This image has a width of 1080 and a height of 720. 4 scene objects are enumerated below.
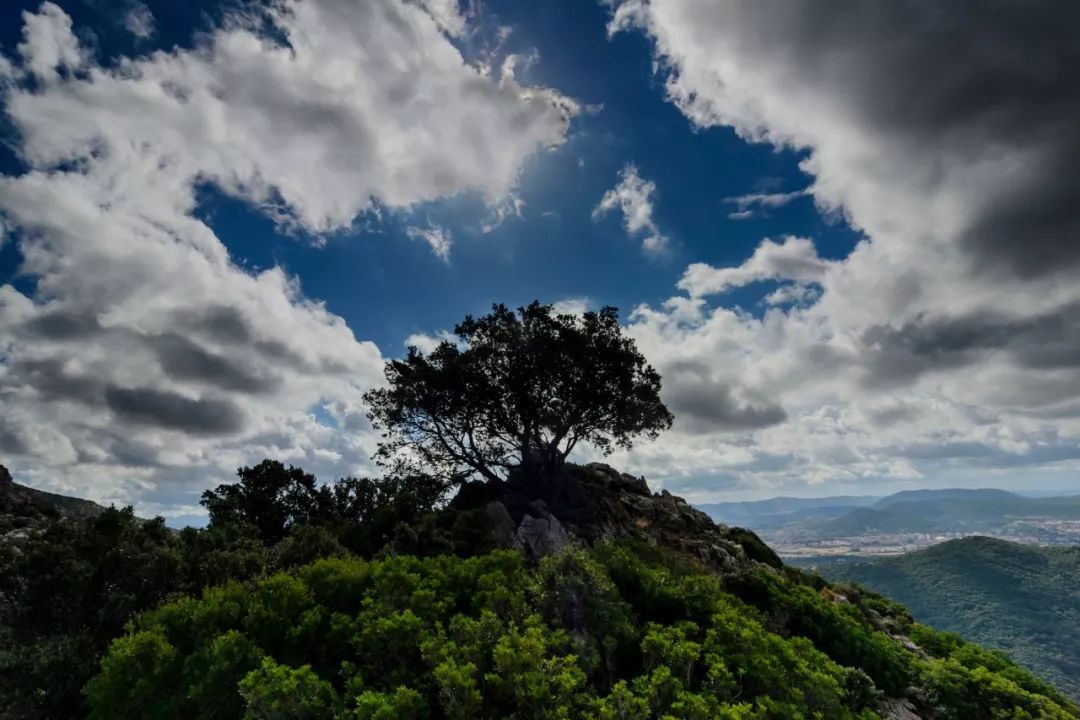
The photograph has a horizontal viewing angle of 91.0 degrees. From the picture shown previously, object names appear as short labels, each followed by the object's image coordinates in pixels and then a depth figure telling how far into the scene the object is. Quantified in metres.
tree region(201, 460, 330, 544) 34.88
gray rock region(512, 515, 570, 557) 28.28
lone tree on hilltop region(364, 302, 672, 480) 39.28
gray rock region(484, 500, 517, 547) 28.59
